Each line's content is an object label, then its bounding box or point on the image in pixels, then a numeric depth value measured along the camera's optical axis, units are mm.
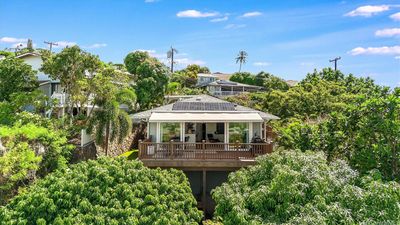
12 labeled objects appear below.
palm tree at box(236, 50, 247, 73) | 104688
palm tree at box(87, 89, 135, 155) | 21406
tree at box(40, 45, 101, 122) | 23188
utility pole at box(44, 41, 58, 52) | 49981
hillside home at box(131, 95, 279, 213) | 17672
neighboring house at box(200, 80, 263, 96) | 65938
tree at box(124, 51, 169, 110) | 33281
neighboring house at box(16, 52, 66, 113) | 31055
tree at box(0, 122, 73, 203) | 16578
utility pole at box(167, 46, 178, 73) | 74750
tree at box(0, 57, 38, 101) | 26844
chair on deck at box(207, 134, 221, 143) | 22375
